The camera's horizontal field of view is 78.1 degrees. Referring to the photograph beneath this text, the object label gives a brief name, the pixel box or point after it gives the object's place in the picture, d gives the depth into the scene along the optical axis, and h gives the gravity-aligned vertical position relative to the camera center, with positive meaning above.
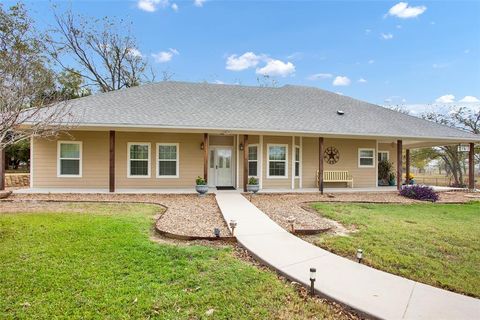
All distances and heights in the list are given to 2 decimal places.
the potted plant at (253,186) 12.00 -1.06
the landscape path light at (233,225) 5.96 -1.32
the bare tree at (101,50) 23.86 +9.39
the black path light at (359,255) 4.67 -1.51
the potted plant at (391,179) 16.72 -1.05
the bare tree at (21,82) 6.37 +2.18
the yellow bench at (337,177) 14.68 -0.84
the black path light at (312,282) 3.59 -1.50
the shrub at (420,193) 12.19 -1.37
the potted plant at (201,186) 11.66 -1.04
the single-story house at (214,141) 12.41 +0.90
